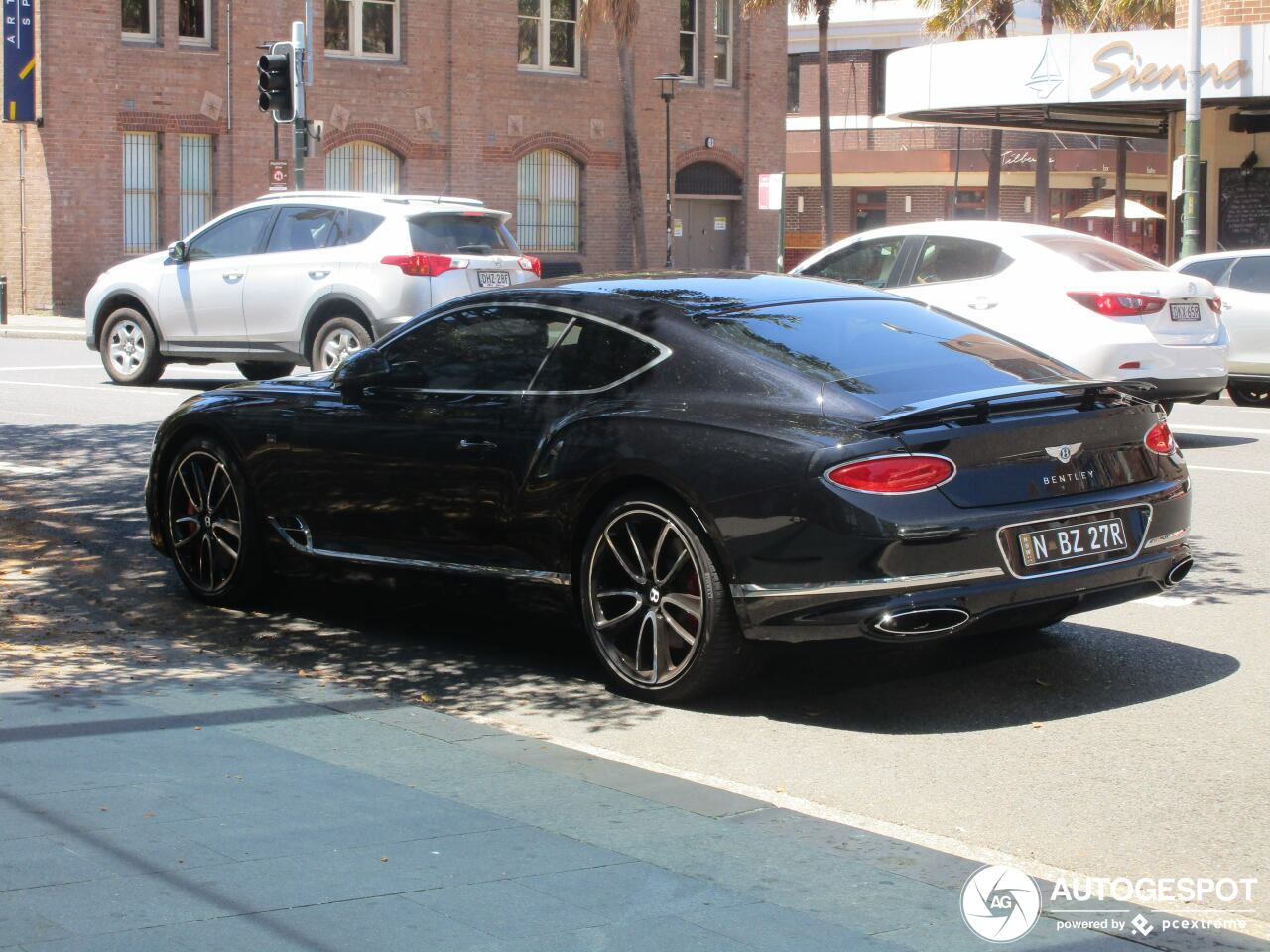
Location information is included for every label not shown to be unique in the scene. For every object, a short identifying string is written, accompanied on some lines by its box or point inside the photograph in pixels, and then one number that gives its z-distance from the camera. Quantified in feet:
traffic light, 76.02
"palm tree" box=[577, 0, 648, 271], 130.00
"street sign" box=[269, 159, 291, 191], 89.81
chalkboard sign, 92.94
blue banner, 107.96
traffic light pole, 78.89
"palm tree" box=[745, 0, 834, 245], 154.10
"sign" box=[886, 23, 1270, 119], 85.71
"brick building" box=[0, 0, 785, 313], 110.73
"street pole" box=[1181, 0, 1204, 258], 78.79
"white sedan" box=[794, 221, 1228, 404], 42.93
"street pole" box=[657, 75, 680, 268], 134.62
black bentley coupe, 19.76
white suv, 53.93
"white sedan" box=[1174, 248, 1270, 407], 58.39
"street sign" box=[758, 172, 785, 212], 108.37
